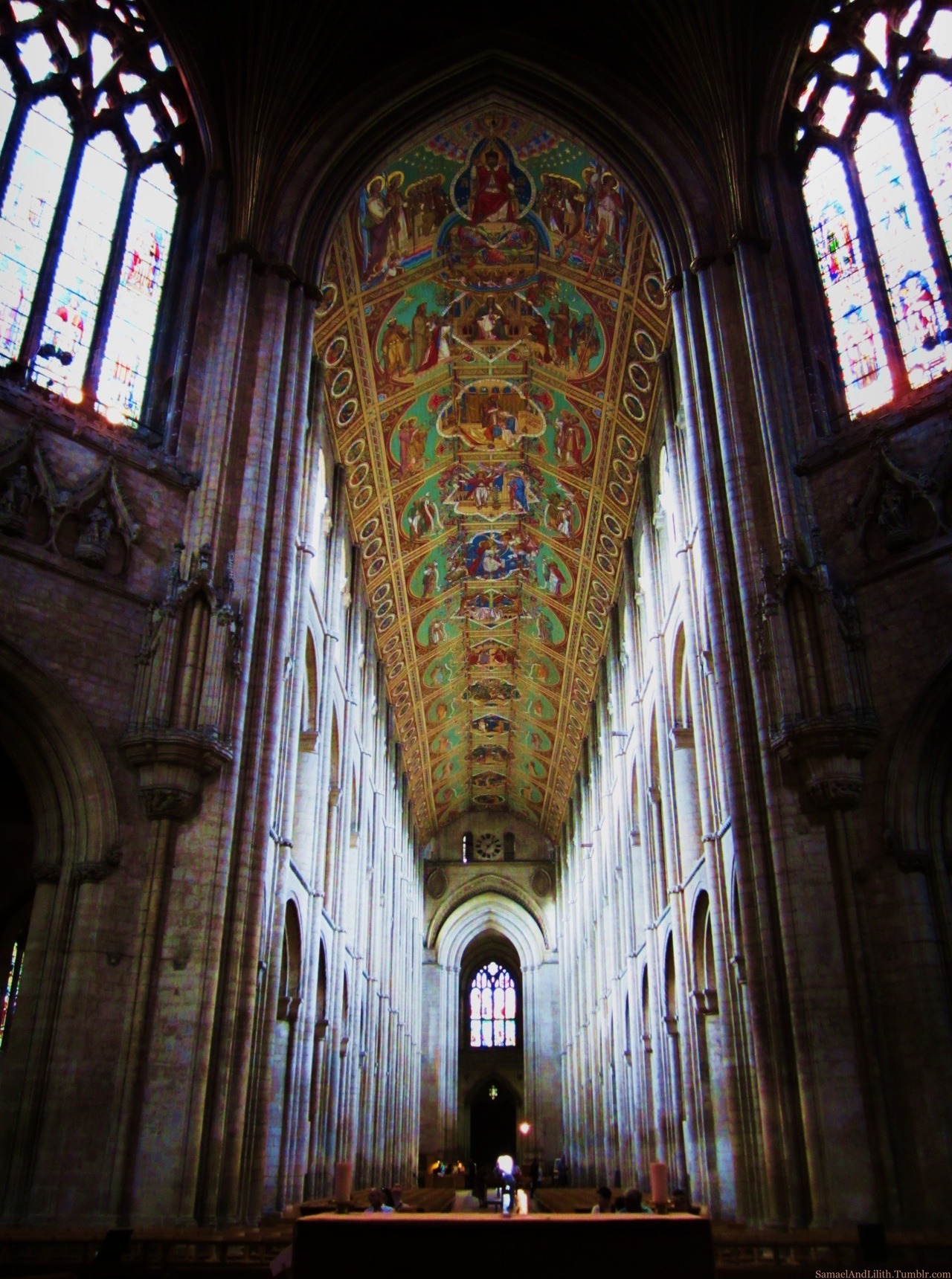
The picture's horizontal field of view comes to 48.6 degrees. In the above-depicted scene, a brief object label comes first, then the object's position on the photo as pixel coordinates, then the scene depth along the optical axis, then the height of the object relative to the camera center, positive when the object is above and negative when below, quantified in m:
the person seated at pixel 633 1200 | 10.91 -0.40
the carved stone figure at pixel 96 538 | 12.23 +6.53
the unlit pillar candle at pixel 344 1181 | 10.23 -0.19
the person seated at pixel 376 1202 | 10.62 -0.40
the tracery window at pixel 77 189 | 12.95 +11.82
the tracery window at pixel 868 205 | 13.42 +11.89
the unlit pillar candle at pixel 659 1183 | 10.45 -0.23
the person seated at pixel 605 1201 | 11.80 -0.45
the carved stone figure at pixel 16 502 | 11.59 +6.56
